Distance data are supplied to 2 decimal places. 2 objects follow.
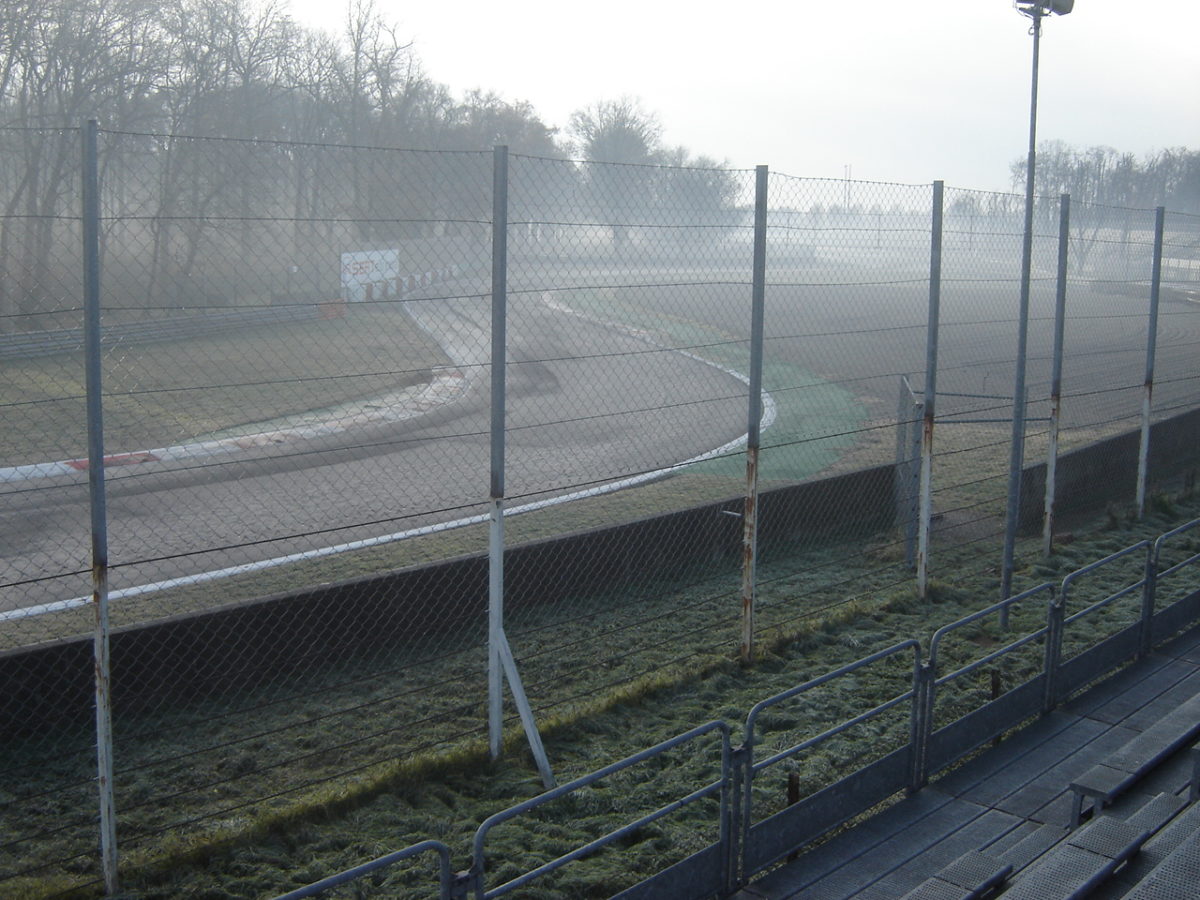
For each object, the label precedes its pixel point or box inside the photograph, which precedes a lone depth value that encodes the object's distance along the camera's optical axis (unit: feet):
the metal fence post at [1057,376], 27.43
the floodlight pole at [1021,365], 24.06
